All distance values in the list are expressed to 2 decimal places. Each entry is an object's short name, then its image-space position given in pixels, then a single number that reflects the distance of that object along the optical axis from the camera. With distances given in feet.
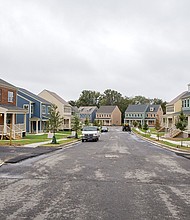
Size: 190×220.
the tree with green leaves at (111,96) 334.71
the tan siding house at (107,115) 270.99
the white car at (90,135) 79.72
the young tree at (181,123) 73.65
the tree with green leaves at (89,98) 321.73
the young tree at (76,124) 91.63
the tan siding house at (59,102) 154.77
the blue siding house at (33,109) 121.25
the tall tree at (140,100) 331.09
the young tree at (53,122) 70.19
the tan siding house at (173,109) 128.40
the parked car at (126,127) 168.68
